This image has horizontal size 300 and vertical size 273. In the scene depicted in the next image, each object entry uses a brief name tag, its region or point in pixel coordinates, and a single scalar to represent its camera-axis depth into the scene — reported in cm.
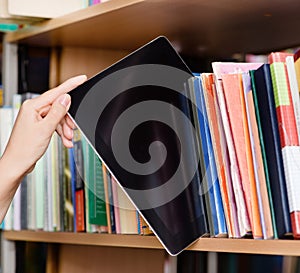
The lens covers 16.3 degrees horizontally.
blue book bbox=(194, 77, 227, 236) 143
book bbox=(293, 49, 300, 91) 136
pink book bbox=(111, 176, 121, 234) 166
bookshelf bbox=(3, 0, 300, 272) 154
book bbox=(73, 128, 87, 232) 178
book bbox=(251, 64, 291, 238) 134
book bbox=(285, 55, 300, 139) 134
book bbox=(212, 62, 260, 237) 139
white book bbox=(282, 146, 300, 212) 132
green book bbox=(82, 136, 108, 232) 172
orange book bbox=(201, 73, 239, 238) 141
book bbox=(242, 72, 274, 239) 136
